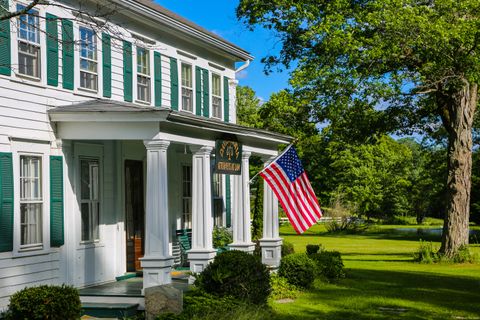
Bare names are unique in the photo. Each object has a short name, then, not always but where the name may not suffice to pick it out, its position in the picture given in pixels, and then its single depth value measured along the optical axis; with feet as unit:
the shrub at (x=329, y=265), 70.57
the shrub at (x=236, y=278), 47.50
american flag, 61.00
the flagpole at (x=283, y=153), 61.03
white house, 45.34
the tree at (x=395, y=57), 78.84
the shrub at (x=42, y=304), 37.11
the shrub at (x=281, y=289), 58.34
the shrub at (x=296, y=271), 62.59
